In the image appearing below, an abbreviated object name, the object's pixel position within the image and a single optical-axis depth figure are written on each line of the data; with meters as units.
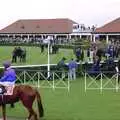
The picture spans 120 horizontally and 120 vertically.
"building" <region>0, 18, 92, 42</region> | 108.19
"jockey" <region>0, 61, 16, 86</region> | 13.91
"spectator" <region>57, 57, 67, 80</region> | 30.54
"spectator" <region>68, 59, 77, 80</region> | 28.92
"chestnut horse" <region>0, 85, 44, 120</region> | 13.67
